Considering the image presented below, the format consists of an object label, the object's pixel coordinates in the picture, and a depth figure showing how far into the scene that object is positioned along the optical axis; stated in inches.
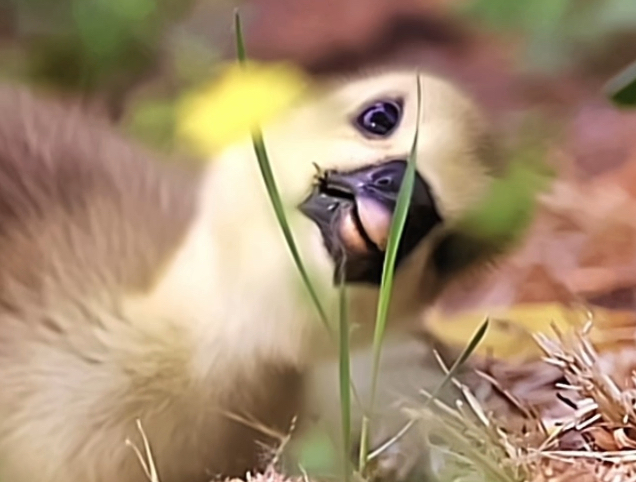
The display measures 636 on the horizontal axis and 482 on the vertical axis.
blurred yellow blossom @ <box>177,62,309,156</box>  27.8
